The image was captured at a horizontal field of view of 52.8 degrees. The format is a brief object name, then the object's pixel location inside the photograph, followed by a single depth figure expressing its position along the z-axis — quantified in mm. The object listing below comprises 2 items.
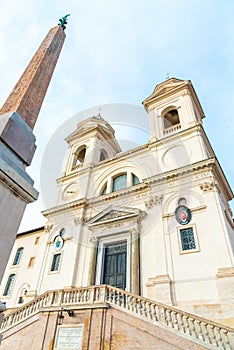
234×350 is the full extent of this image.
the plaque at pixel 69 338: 9289
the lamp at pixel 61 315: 10000
